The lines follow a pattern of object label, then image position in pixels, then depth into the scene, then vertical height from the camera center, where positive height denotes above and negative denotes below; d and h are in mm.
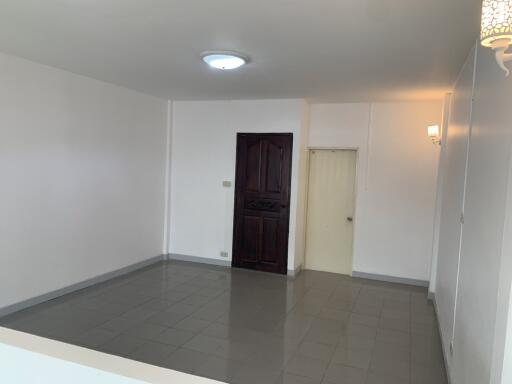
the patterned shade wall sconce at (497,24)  1203 +520
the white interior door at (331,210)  5789 -590
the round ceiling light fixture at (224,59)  3215 +966
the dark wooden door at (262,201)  5602 -480
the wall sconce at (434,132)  4715 +588
